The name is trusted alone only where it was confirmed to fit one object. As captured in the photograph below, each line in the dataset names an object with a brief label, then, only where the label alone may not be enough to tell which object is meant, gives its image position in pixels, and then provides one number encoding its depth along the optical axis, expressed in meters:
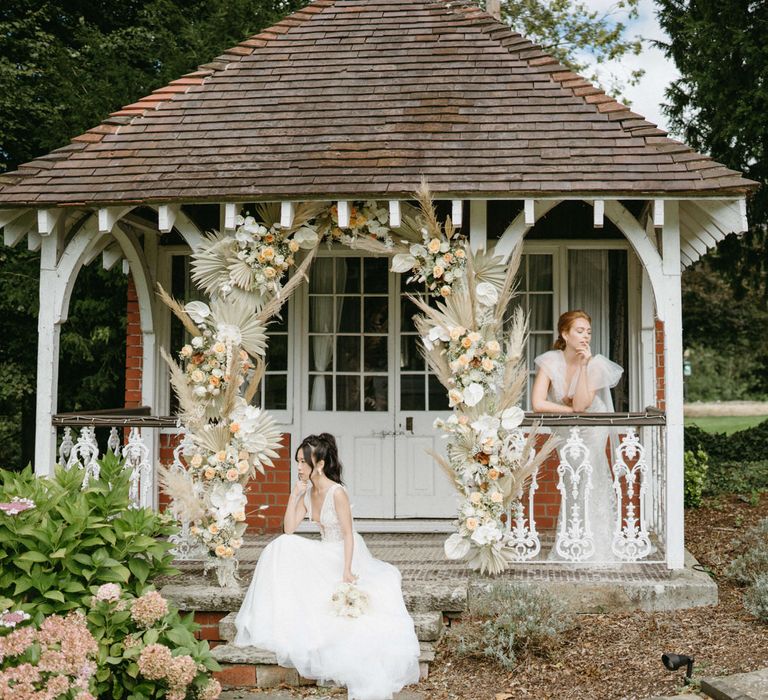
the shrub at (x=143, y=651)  4.62
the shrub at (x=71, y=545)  4.96
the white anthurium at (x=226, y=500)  6.28
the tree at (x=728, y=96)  12.52
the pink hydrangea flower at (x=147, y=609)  4.81
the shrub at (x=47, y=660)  4.22
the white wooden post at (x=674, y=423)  6.58
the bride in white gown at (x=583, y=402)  6.76
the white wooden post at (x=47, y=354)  7.03
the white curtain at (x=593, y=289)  8.51
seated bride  5.21
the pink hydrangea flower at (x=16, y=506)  4.90
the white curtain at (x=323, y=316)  8.60
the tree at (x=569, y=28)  18.70
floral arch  6.29
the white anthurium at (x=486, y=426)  6.27
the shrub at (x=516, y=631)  5.49
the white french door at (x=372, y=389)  8.44
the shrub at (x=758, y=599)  5.86
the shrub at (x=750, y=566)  6.85
